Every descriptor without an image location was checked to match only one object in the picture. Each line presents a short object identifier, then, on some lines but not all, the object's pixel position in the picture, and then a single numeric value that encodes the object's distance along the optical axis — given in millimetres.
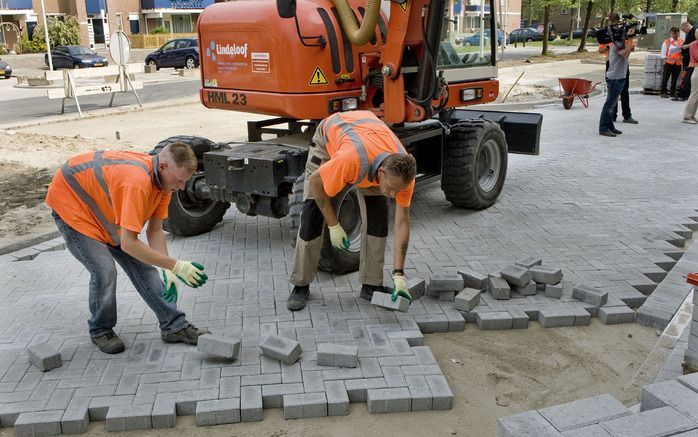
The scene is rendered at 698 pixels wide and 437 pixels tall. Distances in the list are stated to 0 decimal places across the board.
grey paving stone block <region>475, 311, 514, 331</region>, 4968
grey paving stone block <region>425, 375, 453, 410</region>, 3949
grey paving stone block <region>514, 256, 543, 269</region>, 5633
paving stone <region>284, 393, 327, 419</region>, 3852
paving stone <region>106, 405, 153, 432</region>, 3752
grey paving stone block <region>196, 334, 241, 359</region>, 4219
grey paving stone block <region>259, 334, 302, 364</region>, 4258
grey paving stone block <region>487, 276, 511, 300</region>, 5305
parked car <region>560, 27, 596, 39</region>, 56366
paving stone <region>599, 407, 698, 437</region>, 2975
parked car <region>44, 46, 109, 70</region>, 31062
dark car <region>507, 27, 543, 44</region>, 49812
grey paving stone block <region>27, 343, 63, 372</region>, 4219
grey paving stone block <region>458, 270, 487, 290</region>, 5395
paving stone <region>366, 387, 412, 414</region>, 3900
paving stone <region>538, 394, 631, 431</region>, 3078
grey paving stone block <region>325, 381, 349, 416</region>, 3881
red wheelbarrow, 15859
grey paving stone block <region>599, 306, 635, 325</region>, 5074
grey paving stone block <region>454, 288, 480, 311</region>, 5070
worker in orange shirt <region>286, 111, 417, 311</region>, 4422
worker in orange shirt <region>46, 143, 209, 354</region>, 3857
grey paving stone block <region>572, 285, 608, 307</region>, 5195
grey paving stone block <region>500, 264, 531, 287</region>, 5332
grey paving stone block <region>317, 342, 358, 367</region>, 4230
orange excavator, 6098
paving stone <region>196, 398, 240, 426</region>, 3793
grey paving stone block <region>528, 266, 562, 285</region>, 5406
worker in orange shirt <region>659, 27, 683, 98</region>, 16297
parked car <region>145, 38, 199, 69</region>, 31516
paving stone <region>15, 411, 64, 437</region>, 3695
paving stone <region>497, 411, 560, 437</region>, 3012
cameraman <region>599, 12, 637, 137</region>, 11773
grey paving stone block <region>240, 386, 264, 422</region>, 3832
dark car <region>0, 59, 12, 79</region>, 28875
